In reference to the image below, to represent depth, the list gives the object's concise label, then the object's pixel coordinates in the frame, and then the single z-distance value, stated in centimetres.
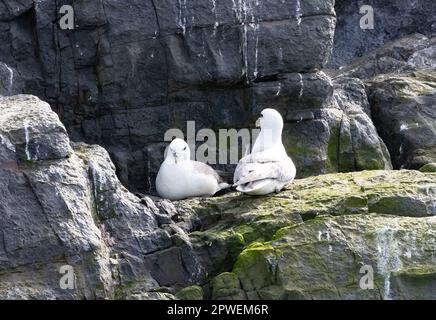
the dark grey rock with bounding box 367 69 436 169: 1519
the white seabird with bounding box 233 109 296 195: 1282
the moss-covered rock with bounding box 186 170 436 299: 1165
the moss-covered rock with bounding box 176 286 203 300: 1150
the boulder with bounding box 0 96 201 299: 1140
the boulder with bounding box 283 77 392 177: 1473
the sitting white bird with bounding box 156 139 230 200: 1369
